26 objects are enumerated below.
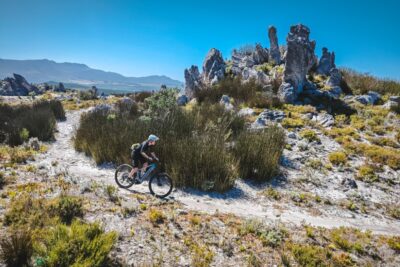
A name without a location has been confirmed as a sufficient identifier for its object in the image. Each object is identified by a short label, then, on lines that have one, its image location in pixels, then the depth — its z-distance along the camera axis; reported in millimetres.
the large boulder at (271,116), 12208
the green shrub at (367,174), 7371
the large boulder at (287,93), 15492
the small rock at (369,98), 15133
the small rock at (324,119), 11859
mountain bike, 5923
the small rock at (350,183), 6969
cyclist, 5770
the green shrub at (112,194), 5237
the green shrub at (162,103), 11828
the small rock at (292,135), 10427
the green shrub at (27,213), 3795
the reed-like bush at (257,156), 7305
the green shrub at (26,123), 9672
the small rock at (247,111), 13577
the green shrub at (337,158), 8359
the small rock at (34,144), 8789
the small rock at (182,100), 17612
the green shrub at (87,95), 26531
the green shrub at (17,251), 2943
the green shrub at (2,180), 5393
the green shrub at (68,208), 4164
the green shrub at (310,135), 10200
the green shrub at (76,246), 2939
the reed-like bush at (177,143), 6640
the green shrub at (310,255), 3868
